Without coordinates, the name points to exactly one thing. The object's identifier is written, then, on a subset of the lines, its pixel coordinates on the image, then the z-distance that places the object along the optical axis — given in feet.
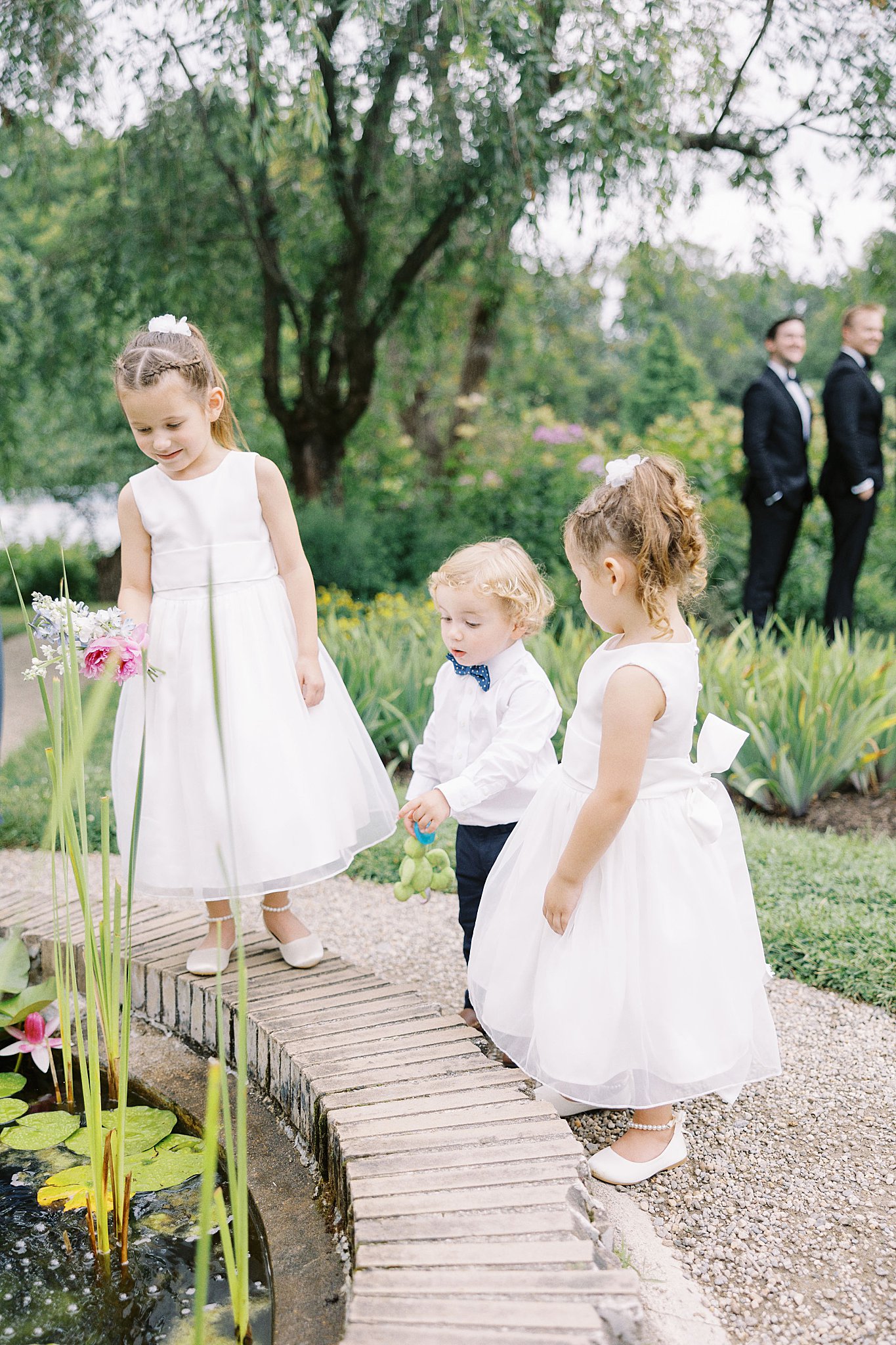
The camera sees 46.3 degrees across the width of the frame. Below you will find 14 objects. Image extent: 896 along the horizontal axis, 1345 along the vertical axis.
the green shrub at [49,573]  42.86
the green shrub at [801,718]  13.38
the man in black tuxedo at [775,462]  20.12
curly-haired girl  5.72
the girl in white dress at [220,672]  7.31
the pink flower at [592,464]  27.68
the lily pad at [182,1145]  6.47
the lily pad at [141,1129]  6.46
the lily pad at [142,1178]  5.96
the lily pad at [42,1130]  6.54
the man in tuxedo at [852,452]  19.80
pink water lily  7.22
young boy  6.85
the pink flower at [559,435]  31.09
